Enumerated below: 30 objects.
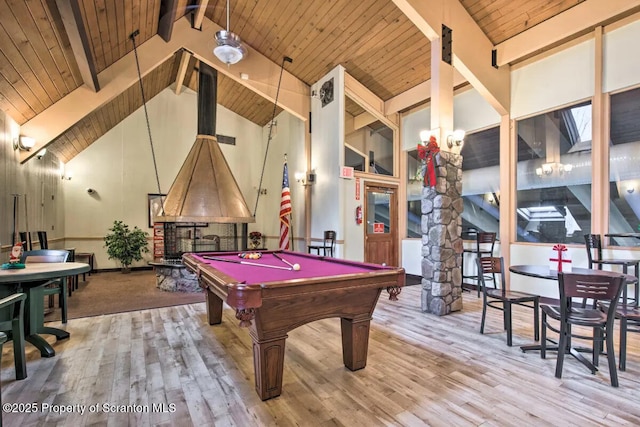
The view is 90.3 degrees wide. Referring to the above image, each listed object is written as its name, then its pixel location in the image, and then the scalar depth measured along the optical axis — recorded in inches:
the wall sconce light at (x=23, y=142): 171.0
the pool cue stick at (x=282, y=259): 120.6
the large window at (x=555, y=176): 179.3
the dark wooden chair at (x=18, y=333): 96.3
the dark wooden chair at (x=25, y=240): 180.4
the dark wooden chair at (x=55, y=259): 144.5
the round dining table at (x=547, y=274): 106.4
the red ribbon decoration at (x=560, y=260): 110.3
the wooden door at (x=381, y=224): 264.7
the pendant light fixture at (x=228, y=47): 161.9
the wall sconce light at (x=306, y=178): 275.4
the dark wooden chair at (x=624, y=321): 98.5
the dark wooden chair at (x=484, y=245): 201.6
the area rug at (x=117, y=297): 173.2
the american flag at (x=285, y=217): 282.5
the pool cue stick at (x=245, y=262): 112.0
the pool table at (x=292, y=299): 76.4
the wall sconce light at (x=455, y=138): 170.6
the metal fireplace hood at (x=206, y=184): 229.8
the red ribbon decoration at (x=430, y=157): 163.6
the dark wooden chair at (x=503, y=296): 121.3
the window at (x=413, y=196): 270.5
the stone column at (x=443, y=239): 163.8
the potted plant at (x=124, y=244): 287.1
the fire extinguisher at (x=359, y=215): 253.1
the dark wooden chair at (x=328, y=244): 244.7
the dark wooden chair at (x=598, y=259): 143.3
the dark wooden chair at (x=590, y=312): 90.0
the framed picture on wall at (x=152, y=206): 319.6
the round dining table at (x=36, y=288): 104.1
